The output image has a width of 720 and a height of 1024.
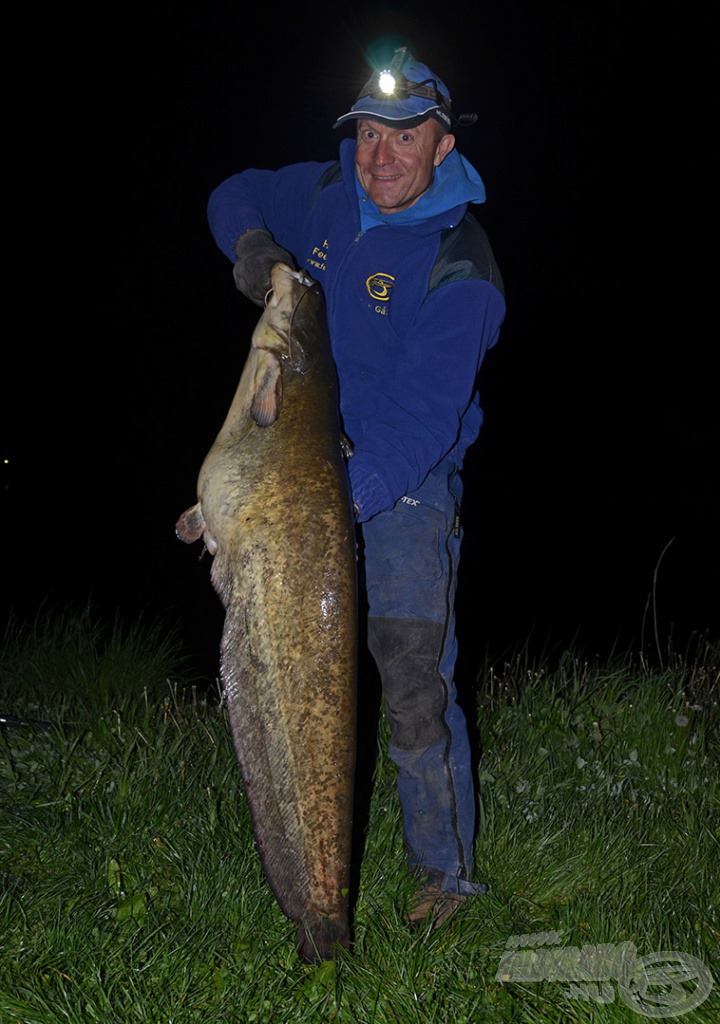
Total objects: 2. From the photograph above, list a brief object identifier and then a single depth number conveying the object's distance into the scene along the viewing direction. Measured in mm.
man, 2842
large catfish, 2354
